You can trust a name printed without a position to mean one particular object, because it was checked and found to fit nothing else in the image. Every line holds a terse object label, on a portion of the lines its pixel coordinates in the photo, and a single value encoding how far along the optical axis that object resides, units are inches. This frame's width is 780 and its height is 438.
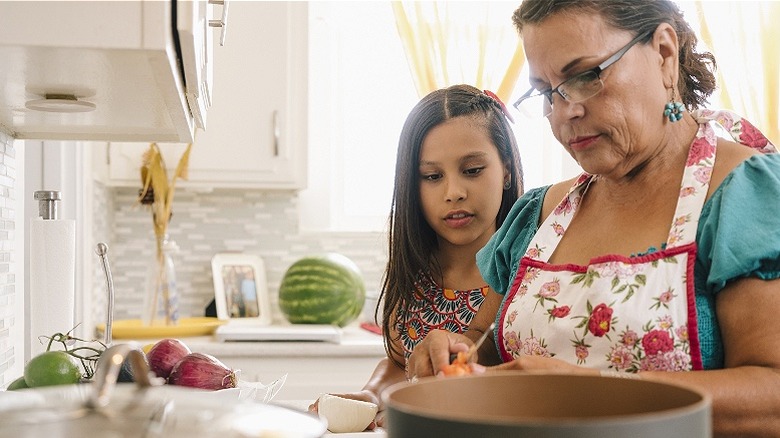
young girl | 70.3
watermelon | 115.1
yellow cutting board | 107.0
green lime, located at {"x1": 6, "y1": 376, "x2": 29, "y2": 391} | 44.6
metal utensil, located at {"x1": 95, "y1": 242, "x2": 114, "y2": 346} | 57.2
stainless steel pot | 20.4
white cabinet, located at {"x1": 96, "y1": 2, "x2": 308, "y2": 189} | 116.5
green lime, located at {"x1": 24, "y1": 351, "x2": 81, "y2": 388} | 42.6
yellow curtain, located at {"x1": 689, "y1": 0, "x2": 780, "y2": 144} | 130.6
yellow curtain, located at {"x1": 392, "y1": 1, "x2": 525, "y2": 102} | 127.6
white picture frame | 121.6
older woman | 38.8
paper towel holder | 57.0
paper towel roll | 56.1
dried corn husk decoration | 112.9
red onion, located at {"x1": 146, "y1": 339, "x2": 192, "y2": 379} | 50.1
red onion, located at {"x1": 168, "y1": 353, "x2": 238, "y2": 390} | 48.1
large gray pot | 18.0
